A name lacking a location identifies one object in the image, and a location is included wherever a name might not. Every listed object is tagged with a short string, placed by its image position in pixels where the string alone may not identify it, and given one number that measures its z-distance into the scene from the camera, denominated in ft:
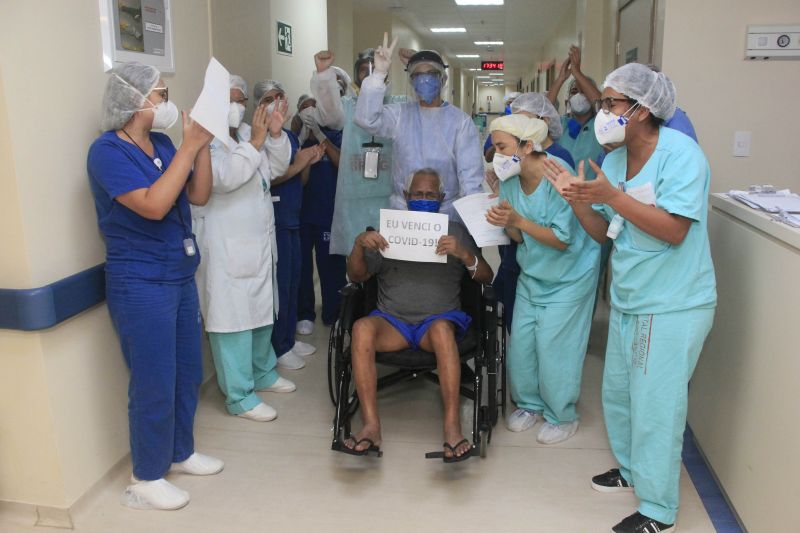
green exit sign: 12.91
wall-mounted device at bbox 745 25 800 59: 9.46
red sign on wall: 51.88
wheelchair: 7.98
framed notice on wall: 7.25
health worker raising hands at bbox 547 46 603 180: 12.08
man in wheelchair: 8.11
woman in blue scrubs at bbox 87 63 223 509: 6.48
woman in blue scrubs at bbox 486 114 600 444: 8.09
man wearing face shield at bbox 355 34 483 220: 9.61
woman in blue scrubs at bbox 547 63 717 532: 6.01
